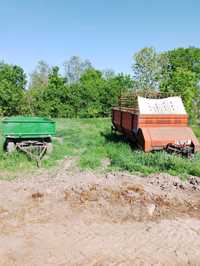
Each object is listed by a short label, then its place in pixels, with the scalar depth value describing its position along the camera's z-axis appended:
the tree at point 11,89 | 15.72
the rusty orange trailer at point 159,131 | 7.00
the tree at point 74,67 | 36.98
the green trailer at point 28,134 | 7.07
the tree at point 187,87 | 15.96
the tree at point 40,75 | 31.77
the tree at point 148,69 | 20.40
